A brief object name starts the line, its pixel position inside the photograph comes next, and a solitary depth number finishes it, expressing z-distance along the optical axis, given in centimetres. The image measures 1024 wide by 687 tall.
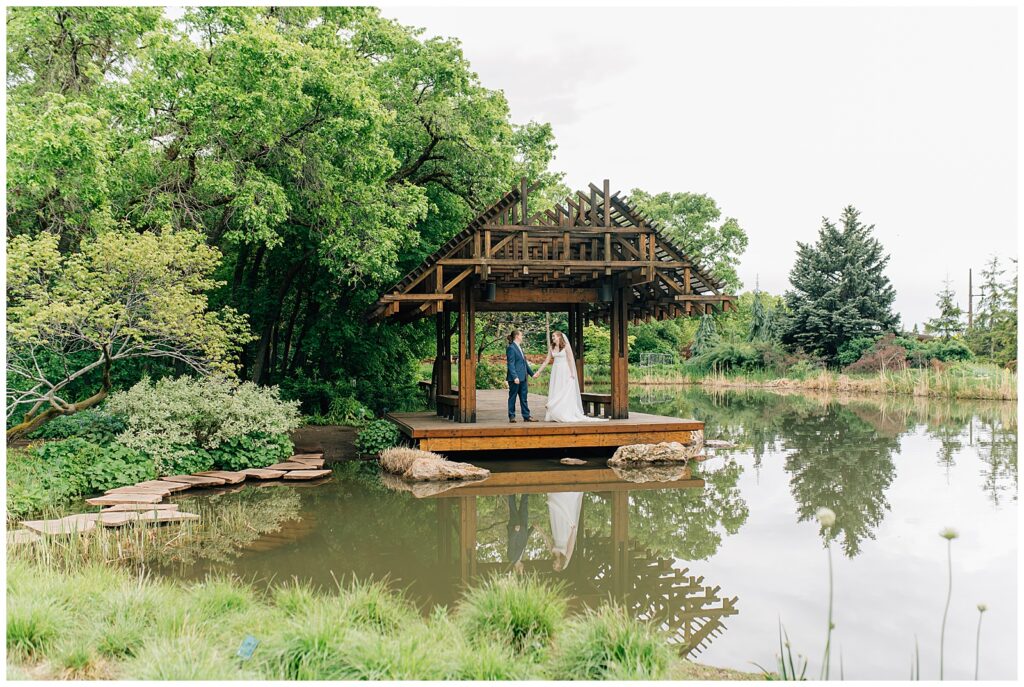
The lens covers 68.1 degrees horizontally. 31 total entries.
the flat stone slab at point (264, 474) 1131
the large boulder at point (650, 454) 1280
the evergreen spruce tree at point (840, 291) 3516
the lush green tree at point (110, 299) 977
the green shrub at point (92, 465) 984
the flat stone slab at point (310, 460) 1231
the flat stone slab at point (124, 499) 896
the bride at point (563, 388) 1399
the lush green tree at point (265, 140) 1162
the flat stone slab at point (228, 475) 1086
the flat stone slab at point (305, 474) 1141
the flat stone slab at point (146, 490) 965
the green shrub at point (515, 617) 482
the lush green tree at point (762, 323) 4044
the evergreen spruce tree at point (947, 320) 3756
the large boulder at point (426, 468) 1152
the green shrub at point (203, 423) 1101
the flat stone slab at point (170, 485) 999
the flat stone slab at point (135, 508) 849
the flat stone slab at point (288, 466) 1192
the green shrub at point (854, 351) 3419
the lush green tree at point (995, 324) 3134
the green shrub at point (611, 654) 423
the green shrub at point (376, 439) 1439
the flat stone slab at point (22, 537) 708
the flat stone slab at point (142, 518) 793
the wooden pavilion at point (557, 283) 1281
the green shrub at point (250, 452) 1173
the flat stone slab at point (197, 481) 1044
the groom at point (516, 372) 1380
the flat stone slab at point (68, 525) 741
